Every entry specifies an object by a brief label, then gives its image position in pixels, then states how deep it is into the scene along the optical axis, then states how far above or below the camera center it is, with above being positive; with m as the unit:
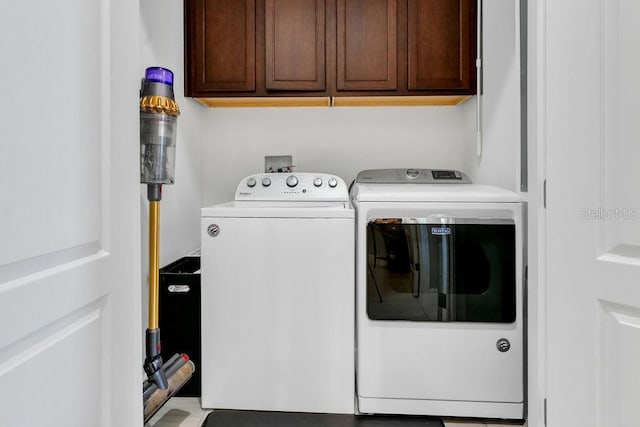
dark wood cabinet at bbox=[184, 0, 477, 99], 2.04 +0.89
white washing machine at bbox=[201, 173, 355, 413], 1.55 -0.37
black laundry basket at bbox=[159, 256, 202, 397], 1.66 -0.44
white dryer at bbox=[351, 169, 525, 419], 1.52 -0.36
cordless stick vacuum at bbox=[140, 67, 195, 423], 1.17 +0.15
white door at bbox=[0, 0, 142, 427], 0.56 +0.00
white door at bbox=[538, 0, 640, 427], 0.83 +0.01
